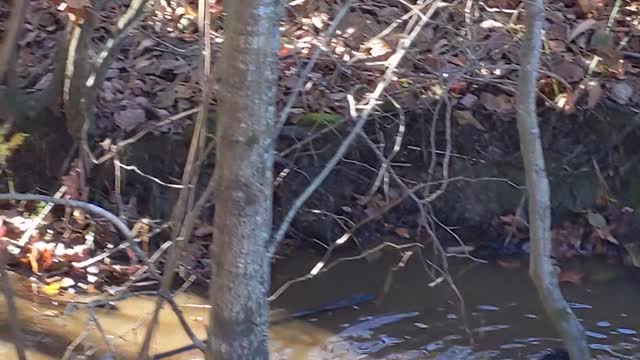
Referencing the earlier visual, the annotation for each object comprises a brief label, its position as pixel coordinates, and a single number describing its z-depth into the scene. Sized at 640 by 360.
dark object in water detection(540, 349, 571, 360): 4.98
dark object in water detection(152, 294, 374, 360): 5.57
